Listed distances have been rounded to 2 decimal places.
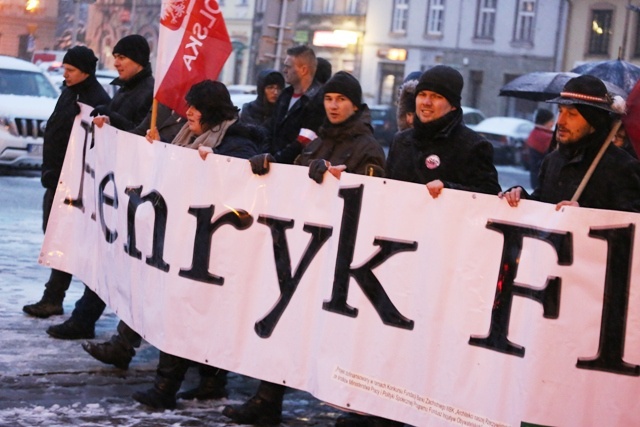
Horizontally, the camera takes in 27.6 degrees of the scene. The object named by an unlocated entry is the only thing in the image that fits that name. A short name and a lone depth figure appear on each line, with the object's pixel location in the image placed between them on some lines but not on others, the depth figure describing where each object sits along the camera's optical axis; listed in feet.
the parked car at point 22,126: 60.20
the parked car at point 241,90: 128.57
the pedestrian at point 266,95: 36.65
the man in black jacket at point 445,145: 20.58
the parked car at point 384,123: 140.77
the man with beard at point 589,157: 18.79
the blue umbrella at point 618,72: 36.17
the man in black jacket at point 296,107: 29.48
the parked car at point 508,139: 129.49
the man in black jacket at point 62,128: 28.58
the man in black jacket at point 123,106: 26.73
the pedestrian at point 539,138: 51.94
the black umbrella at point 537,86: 40.47
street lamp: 118.93
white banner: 17.74
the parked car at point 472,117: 140.77
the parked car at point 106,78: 80.38
